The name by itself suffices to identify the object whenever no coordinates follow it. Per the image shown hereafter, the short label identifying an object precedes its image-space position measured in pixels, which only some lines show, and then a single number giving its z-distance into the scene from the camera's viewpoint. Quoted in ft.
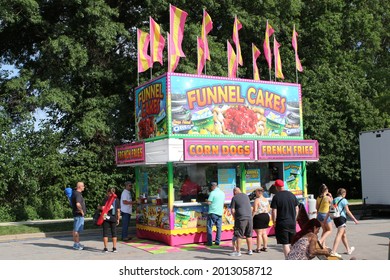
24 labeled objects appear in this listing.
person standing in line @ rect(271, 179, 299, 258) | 30.22
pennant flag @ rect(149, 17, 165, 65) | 46.83
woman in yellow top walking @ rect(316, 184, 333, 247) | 36.78
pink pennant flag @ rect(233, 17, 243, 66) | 51.33
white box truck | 61.57
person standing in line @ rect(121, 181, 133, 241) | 47.03
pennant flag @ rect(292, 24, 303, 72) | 55.42
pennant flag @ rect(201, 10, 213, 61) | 48.18
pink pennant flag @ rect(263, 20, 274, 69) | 53.83
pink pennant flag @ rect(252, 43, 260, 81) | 53.65
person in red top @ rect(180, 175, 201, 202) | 44.45
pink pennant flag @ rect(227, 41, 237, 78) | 50.96
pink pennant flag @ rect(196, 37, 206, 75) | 48.19
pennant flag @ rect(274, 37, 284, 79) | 54.13
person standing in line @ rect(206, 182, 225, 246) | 40.91
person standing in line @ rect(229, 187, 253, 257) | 36.09
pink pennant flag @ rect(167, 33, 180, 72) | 45.34
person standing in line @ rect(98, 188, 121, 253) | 39.24
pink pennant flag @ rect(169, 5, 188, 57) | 45.96
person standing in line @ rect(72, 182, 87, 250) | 41.25
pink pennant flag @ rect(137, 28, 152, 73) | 47.91
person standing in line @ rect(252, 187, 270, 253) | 37.60
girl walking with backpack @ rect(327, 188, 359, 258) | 34.53
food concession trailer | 42.78
